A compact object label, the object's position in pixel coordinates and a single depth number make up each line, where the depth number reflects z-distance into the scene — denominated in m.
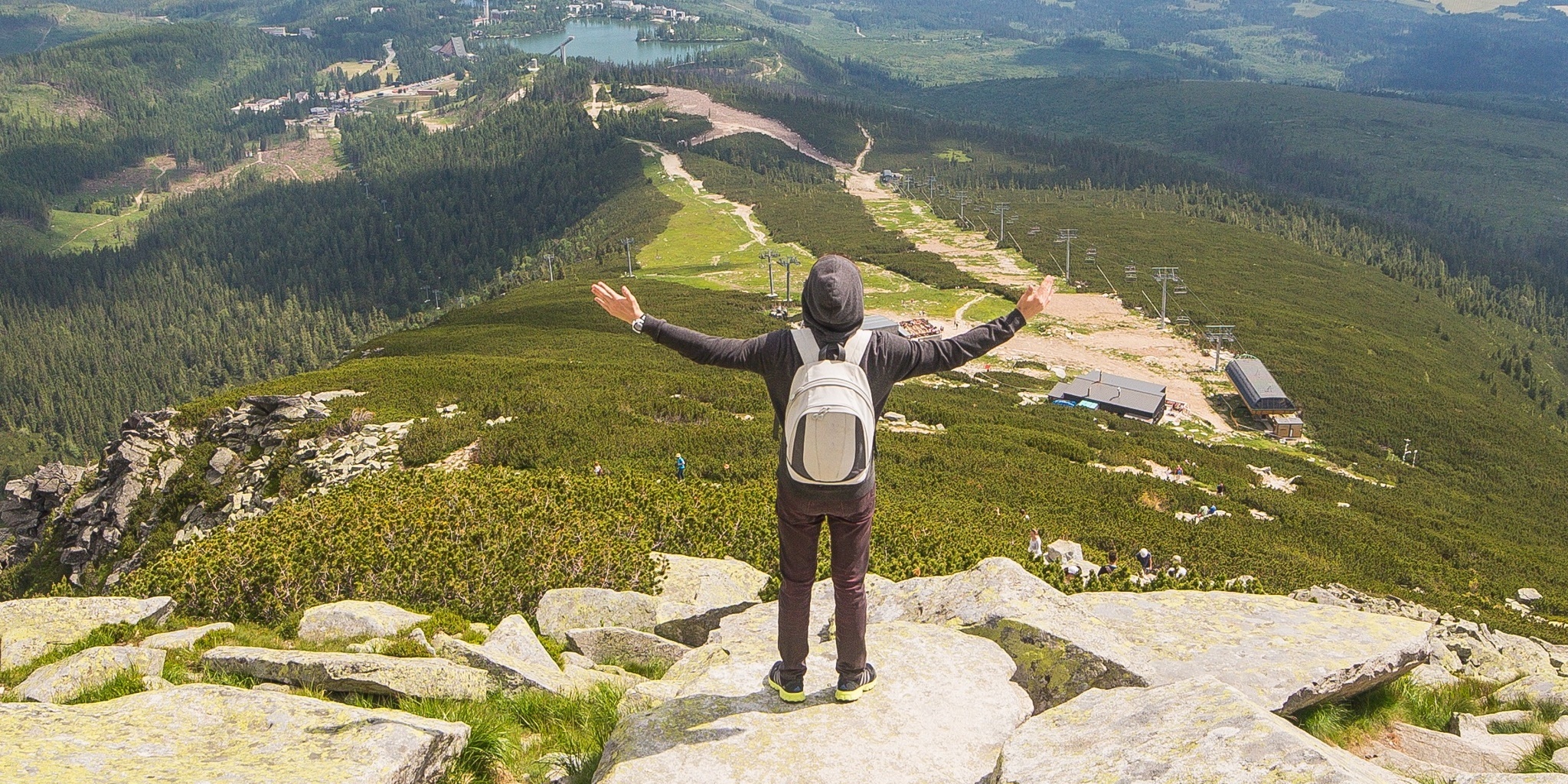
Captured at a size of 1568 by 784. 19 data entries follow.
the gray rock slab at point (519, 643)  11.06
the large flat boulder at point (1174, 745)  5.60
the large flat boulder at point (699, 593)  12.75
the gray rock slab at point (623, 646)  11.88
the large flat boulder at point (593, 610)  13.23
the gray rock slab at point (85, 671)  8.91
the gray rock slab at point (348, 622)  12.04
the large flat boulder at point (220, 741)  6.20
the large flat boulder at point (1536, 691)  9.98
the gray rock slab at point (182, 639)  11.42
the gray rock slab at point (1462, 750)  7.93
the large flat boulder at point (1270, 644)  8.48
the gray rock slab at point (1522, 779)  5.77
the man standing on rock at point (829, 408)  7.25
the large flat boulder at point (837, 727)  6.99
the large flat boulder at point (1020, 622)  8.47
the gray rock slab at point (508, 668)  9.55
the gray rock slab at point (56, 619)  11.25
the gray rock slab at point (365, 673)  8.95
